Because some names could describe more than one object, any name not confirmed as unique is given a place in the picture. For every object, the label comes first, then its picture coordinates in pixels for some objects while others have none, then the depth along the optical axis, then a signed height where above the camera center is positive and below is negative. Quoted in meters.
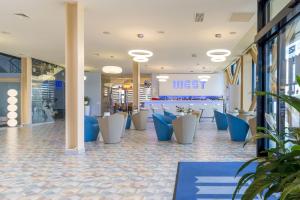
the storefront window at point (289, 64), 4.92 +0.63
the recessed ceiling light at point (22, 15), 7.25 +2.12
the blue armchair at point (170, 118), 9.39 -0.65
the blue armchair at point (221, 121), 11.65 -0.93
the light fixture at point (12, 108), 13.41 -0.45
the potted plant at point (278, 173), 1.38 -0.38
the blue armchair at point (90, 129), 8.46 -0.91
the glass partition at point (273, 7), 5.27 +1.78
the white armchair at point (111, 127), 7.95 -0.80
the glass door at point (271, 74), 5.96 +0.54
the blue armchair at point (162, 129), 8.68 -0.93
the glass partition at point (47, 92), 15.02 +0.39
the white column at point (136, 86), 14.16 +0.62
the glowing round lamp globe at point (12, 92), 13.70 +0.29
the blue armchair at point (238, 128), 8.54 -0.90
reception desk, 18.03 -0.42
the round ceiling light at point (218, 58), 11.17 +1.58
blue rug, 3.69 -1.25
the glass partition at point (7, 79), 13.44 +0.96
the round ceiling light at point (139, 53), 10.22 +1.63
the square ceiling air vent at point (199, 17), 7.21 +2.10
